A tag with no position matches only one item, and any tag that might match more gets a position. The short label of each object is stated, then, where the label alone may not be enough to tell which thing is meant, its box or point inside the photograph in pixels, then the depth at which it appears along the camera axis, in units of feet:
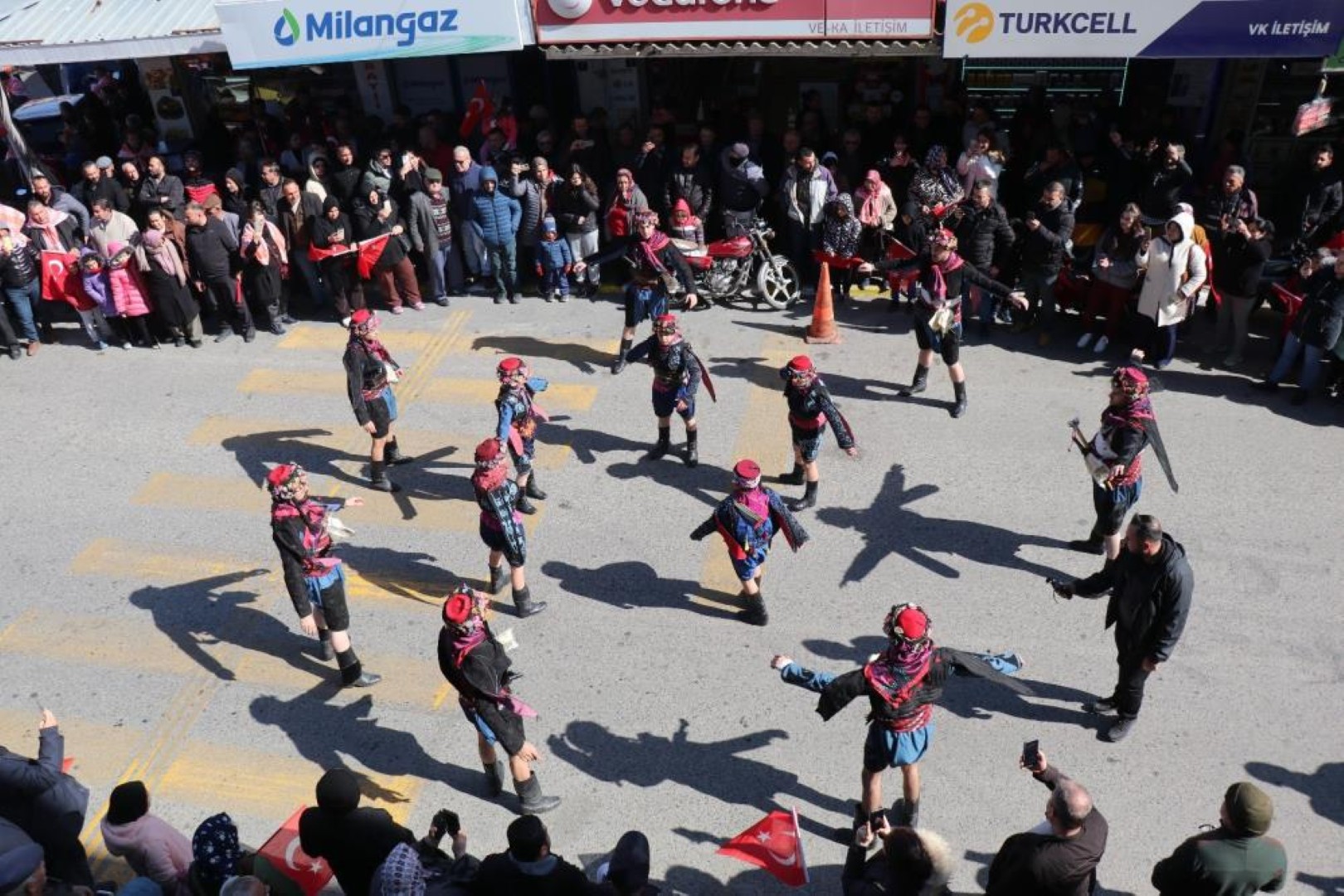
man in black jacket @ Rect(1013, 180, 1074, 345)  39.68
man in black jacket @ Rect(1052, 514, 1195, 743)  23.03
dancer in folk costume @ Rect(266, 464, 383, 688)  26.40
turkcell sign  36.91
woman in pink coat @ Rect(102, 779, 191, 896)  19.94
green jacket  17.94
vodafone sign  40.96
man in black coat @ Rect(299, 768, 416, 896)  19.36
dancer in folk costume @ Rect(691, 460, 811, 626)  27.53
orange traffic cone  42.04
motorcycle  44.45
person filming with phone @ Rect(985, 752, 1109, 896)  17.97
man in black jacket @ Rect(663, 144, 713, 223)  45.06
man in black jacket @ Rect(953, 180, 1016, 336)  39.42
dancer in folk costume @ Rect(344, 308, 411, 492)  33.68
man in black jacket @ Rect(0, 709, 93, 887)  20.84
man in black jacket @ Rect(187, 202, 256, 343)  43.37
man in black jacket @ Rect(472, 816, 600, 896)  18.22
